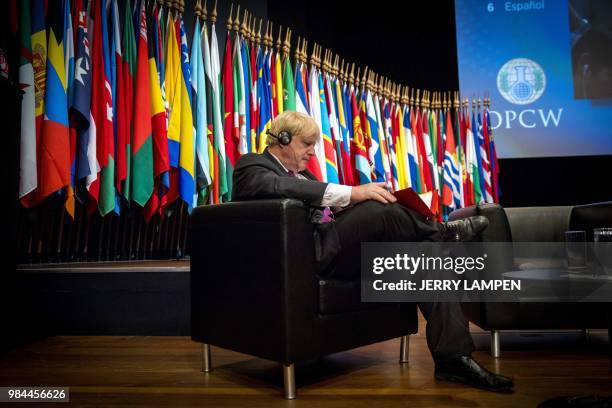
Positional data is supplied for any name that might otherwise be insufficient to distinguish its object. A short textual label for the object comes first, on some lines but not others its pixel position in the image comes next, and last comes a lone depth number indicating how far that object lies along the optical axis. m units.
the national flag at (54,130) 2.51
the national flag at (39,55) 2.55
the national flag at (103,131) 2.76
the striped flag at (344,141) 4.34
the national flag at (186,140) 3.03
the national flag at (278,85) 3.83
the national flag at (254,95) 3.52
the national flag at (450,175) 4.97
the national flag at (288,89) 3.92
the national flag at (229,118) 3.36
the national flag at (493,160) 5.08
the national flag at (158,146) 2.95
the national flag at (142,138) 2.88
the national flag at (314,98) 4.16
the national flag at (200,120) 3.15
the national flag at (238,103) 3.39
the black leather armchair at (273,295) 1.42
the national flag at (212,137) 3.25
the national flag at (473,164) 5.05
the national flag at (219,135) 3.28
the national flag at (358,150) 4.41
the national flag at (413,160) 4.98
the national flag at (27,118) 2.42
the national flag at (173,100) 3.03
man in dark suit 1.52
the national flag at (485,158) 5.05
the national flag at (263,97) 3.59
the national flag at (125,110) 2.85
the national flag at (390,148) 4.82
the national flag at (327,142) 4.02
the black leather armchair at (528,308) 1.95
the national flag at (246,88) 3.47
